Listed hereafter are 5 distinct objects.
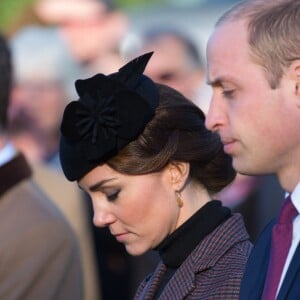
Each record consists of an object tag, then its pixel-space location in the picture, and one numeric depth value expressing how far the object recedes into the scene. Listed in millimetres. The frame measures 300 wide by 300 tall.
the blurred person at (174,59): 11820
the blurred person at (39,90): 12422
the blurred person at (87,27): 12148
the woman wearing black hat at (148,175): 5703
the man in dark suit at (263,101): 4539
